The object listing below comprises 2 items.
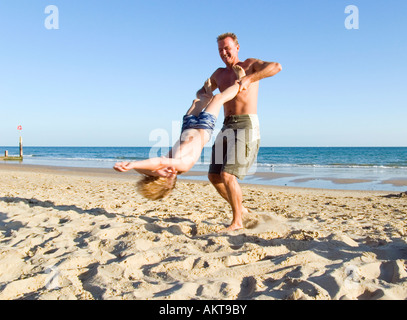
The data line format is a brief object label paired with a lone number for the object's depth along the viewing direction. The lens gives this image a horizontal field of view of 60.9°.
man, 3.99
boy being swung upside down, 2.80
